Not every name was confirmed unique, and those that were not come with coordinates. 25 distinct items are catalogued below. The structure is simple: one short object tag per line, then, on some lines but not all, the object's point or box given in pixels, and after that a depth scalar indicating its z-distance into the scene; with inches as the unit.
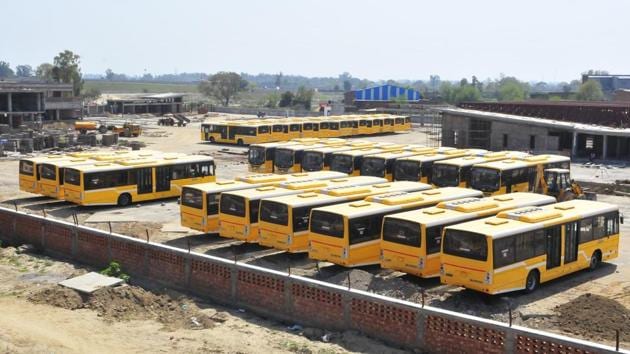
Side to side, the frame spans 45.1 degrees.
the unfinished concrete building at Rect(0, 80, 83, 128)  3304.6
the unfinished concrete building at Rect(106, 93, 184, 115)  4687.5
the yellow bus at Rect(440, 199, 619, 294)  796.6
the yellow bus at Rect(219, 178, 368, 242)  1042.7
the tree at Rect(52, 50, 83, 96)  5182.1
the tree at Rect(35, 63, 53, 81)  7437.0
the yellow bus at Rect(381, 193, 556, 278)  862.5
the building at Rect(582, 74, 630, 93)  7500.0
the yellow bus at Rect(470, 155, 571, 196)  1338.6
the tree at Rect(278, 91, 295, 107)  5940.0
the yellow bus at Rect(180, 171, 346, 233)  1105.4
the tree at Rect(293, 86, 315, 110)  5733.3
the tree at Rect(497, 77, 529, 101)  6540.4
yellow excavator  1398.9
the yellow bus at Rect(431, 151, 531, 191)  1393.9
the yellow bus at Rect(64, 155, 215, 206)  1368.1
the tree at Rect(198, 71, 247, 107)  6692.9
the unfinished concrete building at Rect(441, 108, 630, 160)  2209.6
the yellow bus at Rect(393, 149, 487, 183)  1469.0
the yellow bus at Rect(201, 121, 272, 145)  2652.6
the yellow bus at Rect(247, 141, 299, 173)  1775.3
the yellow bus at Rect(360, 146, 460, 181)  1530.5
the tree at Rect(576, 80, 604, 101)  5910.4
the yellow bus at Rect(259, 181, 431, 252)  985.5
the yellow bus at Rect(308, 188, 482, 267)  912.3
